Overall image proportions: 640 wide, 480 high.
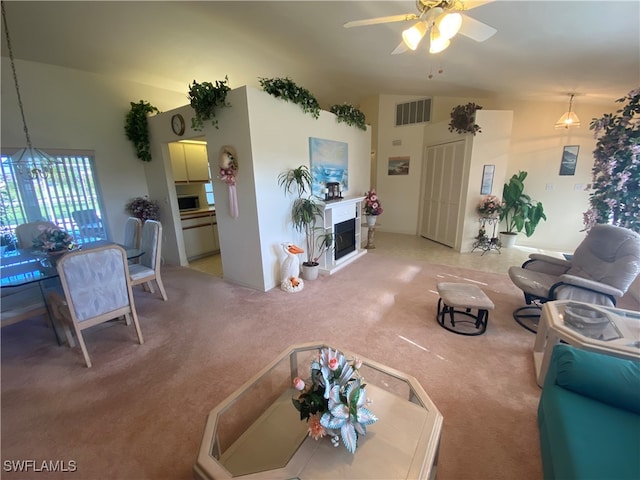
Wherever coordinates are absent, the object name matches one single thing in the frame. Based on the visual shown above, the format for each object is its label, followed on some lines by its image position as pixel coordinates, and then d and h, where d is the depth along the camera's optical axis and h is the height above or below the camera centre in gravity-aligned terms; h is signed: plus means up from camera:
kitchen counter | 4.61 -0.57
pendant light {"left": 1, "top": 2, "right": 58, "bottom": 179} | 2.84 +0.30
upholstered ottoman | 2.40 -1.27
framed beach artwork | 3.96 +0.24
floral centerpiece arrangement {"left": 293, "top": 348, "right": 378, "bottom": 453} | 1.08 -0.95
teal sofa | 0.97 -1.06
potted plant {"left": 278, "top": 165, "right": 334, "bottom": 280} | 3.60 -0.52
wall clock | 3.72 +0.82
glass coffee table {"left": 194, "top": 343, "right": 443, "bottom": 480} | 1.03 -1.13
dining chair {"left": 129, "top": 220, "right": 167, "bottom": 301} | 2.96 -0.87
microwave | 4.86 -0.39
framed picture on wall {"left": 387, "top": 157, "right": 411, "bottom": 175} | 6.29 +0.26
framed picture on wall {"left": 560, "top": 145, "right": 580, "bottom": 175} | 4.92 +0.23
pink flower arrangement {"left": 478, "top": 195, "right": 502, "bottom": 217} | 4.64 -0.56
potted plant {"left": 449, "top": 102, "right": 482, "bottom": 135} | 4.42 +0.95
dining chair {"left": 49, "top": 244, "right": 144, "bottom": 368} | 2.01 -0.86
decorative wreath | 3.16 +0.20
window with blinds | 3.42 -0.18
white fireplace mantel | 3.94 -0.66
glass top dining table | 2.22 -0.77
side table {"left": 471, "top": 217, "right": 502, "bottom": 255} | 4.90 -1.22
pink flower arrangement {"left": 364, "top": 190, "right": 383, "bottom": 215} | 5.13 -0.50
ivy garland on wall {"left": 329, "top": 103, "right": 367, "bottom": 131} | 4.30 +1.05
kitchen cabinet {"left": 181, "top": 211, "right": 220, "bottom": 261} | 4.64 -0.96
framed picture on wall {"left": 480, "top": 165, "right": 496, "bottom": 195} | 4.70 -0.08
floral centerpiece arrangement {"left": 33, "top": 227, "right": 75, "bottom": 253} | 2.64 -0.57
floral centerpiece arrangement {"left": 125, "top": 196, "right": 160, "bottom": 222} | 4.36 -0.42
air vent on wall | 5.77 +1.42
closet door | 5.00 -0.32
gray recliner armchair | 2.20 -0.94
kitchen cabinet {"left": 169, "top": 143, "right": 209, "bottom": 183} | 4.52 +0.34
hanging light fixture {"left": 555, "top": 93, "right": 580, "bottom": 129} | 4.50 +0.90
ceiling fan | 1.77 +1.08
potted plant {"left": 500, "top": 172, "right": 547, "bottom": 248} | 4.86 -0.63
